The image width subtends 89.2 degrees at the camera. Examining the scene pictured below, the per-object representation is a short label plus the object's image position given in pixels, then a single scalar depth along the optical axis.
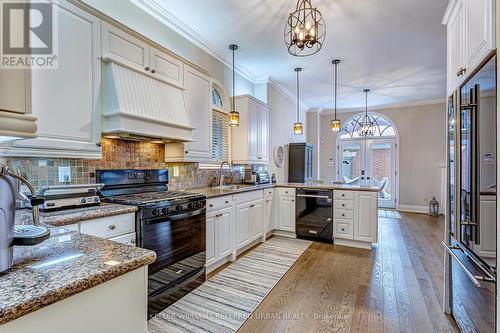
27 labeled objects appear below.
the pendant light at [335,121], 4.30
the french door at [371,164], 7.29
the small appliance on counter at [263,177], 4.56
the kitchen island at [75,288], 0.61
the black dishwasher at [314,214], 4.10
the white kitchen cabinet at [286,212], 4.32
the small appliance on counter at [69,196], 1.69
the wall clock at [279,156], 5.59
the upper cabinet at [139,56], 2.10
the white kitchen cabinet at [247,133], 4.14
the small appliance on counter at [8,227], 0.69
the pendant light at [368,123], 6.60
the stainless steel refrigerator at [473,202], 1.40
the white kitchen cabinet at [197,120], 2.90
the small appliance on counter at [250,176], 4.50
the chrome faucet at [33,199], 0.69
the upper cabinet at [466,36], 1.39
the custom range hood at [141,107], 2.07
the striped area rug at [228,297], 2.01
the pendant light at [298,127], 4.61
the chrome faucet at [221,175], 3.89
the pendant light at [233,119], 3.54
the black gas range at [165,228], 2.05
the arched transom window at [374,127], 7.37
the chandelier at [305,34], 2.13
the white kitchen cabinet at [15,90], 0.66
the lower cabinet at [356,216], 3.78
